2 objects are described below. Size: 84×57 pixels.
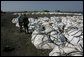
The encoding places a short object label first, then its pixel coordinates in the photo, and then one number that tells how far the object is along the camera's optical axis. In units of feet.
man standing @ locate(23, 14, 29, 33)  15.20
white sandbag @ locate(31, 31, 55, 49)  10.86
